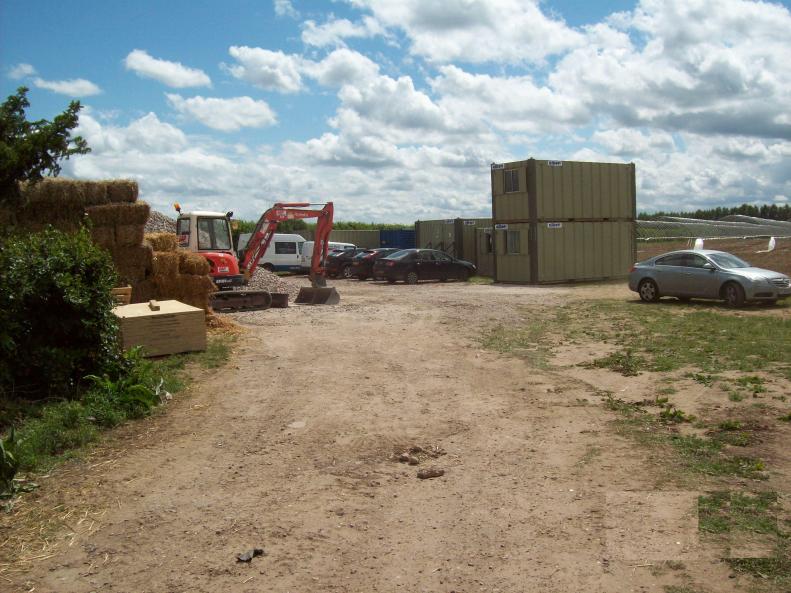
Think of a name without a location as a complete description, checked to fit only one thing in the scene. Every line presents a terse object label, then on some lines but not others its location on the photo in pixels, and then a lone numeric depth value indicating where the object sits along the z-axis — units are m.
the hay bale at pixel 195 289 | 15.44
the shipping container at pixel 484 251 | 34.94
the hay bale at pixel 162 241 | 15.96
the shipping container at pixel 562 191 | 28.77
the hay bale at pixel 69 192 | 13.34
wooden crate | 11.11
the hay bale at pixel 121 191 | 14.39
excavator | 19.59
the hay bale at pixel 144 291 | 14.97
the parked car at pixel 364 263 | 33.81
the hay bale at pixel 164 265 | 15.17
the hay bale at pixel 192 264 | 15.55
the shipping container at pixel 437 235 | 37.59
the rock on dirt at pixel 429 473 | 6.20
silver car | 17.47
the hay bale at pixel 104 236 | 14.18
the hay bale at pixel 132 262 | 14.73
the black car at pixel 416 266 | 30.89
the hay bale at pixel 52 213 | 13.24
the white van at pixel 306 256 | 37.19
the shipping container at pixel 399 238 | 43.25
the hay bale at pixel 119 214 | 14.12
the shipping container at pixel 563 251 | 29.06
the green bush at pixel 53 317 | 8.45
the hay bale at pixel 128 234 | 14.49
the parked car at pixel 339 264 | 36.06
